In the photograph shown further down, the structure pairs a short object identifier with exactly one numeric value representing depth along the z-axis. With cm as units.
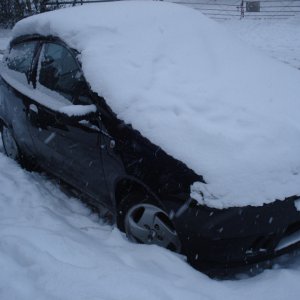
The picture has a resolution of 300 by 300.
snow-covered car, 263
